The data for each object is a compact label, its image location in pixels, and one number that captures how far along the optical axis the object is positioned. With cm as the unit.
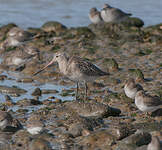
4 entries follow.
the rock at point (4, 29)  2041
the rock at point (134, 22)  2111
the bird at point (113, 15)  2133
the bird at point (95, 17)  2167
